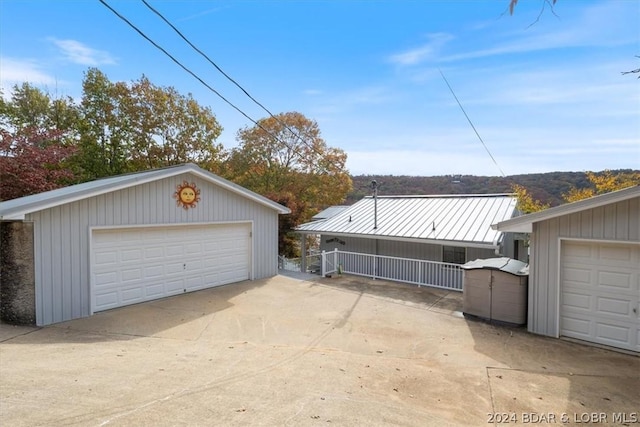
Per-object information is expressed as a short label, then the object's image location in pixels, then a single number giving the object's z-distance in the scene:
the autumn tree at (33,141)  13.68
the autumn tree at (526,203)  13.50
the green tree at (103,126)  20.75
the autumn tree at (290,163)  25.95
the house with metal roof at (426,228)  12.38
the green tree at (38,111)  20.04
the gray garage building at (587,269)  6.64
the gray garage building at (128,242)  7.18
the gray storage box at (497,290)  8.00
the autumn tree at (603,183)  13.16
